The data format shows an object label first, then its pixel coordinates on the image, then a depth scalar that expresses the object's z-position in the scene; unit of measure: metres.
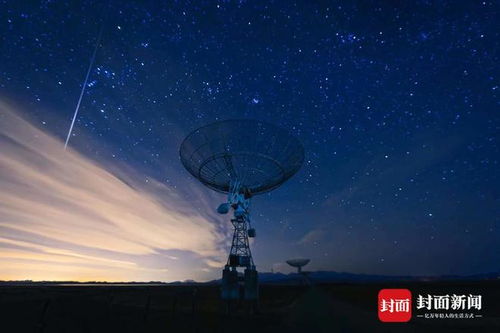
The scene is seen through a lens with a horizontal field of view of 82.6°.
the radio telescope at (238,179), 23.00
